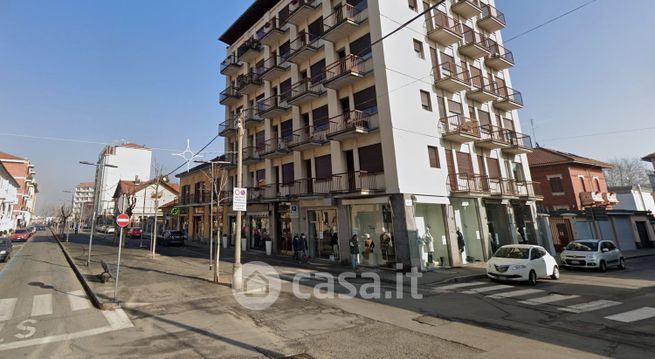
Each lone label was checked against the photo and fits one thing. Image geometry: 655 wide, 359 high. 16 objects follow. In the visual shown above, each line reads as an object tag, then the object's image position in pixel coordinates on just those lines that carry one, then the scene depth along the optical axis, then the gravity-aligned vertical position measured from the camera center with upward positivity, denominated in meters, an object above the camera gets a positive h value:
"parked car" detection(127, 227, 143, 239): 42.62 +1.33
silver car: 16.43 -2.36
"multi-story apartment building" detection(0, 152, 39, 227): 60.62 +15.11
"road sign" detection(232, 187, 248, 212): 11.40 +1.30
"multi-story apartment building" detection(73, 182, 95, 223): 101.56 +21.88
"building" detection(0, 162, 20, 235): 40.09 +7.11
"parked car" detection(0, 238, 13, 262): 19.58 +0.08
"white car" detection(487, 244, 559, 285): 12.30 -1.97
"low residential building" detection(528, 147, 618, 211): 30.81 +3.36
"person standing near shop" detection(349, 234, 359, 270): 16.42 -1.25
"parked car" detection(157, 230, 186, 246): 30.30 +0.16
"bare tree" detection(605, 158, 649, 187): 51.28 +6.02
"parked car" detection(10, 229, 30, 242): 38.39 +1.70
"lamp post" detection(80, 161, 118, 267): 16.20 +4.46
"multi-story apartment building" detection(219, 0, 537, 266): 17.44 +6.05
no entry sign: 10.81 +0.80
